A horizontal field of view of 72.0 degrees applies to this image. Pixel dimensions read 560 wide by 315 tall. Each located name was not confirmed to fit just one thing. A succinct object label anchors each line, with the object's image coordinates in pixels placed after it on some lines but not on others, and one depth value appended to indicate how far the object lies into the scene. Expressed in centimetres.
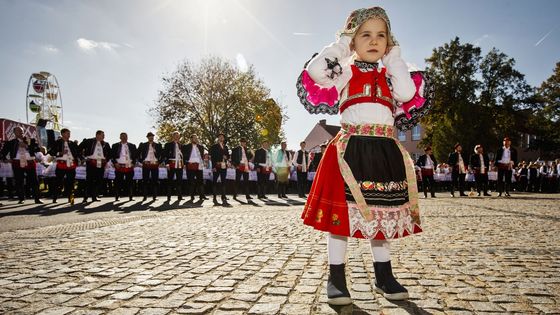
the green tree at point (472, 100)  4066
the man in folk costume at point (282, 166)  1773
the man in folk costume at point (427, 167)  1652
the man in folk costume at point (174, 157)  1422
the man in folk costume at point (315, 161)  1804
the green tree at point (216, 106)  3672
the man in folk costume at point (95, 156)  1316
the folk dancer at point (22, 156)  1253
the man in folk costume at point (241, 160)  1585
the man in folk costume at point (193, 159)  1416
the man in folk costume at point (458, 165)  1628
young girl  264
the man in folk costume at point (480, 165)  1606
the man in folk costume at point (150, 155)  1428
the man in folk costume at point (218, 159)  1449
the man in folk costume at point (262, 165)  1714
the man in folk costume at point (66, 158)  1220
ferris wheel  4159
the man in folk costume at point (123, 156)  1390
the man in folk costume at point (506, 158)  1547
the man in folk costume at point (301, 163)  1862
